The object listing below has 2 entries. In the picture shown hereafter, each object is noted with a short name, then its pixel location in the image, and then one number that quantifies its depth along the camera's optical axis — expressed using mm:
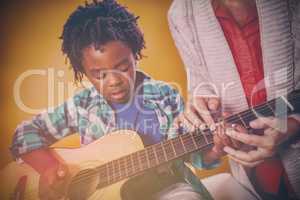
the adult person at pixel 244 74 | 1544
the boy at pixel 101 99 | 1570
